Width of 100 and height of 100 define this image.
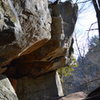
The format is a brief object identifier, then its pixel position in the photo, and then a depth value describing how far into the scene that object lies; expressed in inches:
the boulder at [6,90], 159.3
